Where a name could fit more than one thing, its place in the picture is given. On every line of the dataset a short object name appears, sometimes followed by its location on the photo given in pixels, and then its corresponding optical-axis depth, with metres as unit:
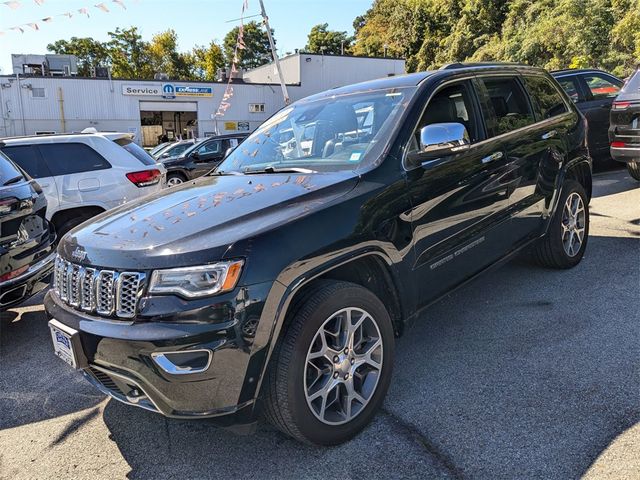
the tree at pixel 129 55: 60.12
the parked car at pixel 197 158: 14.53
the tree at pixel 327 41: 80.31
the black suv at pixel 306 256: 2.20
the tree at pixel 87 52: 64.81
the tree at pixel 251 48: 77.12
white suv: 6.02
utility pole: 19.98
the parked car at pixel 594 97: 8.74
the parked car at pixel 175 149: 15.55
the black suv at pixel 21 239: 3.92
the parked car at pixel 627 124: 7.11
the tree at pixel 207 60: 65.56
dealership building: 29.06
